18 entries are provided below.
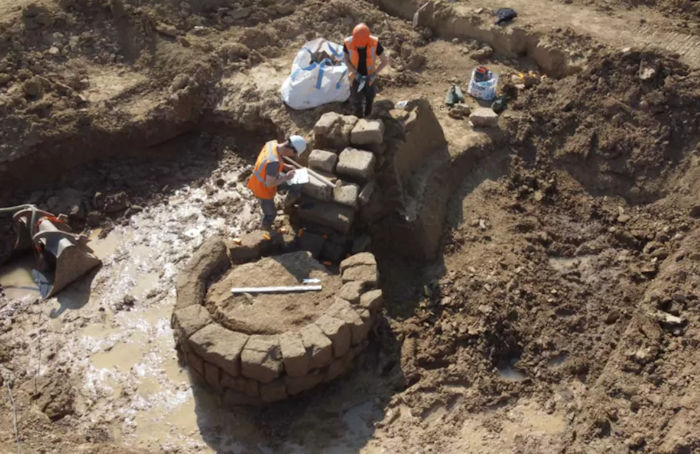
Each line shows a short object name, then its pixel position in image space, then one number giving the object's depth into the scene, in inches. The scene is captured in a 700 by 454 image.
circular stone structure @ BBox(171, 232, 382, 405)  225.0
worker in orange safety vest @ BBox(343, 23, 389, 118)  300.0
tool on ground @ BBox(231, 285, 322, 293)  249.9
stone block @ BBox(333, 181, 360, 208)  269.1
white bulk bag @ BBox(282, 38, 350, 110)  326.3
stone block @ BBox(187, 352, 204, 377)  234.4
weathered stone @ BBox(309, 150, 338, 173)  279.0
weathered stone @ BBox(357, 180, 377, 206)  272.5
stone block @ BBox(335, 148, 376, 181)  273.1
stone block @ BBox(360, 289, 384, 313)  239.9
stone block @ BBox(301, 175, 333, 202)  269.9
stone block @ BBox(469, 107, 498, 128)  326.1
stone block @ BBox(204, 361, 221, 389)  231.3
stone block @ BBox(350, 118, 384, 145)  277.3
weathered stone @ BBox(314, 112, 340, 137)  287.7
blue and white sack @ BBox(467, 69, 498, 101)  347.3
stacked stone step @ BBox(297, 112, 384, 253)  271.3
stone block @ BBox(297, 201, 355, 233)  270.8
